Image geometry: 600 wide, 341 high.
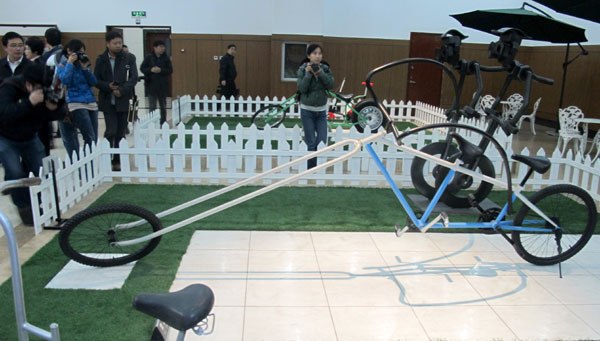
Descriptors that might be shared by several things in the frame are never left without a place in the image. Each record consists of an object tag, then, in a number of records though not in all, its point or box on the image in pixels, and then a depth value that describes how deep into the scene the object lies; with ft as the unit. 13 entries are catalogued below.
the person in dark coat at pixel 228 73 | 38.55
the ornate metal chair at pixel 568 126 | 26.89
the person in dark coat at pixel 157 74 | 30.63
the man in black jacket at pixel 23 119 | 13.62
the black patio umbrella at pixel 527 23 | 25.08
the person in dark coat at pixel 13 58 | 17.04
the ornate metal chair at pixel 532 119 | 36.81
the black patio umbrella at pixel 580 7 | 18.95
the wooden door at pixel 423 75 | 47.39
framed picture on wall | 43.61
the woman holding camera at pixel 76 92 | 18.24
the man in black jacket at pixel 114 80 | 20.02
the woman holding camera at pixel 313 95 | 19.61
